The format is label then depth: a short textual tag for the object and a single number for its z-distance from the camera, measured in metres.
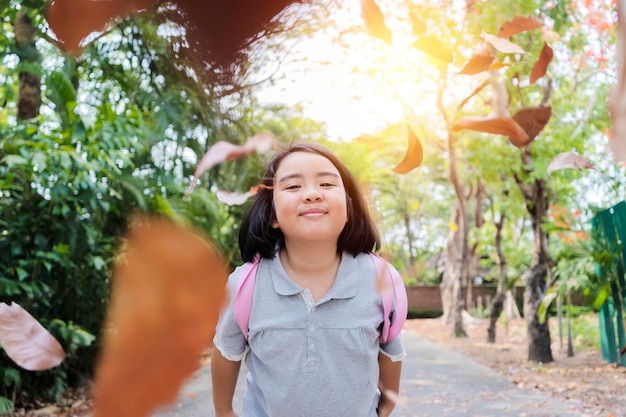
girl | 0.86
